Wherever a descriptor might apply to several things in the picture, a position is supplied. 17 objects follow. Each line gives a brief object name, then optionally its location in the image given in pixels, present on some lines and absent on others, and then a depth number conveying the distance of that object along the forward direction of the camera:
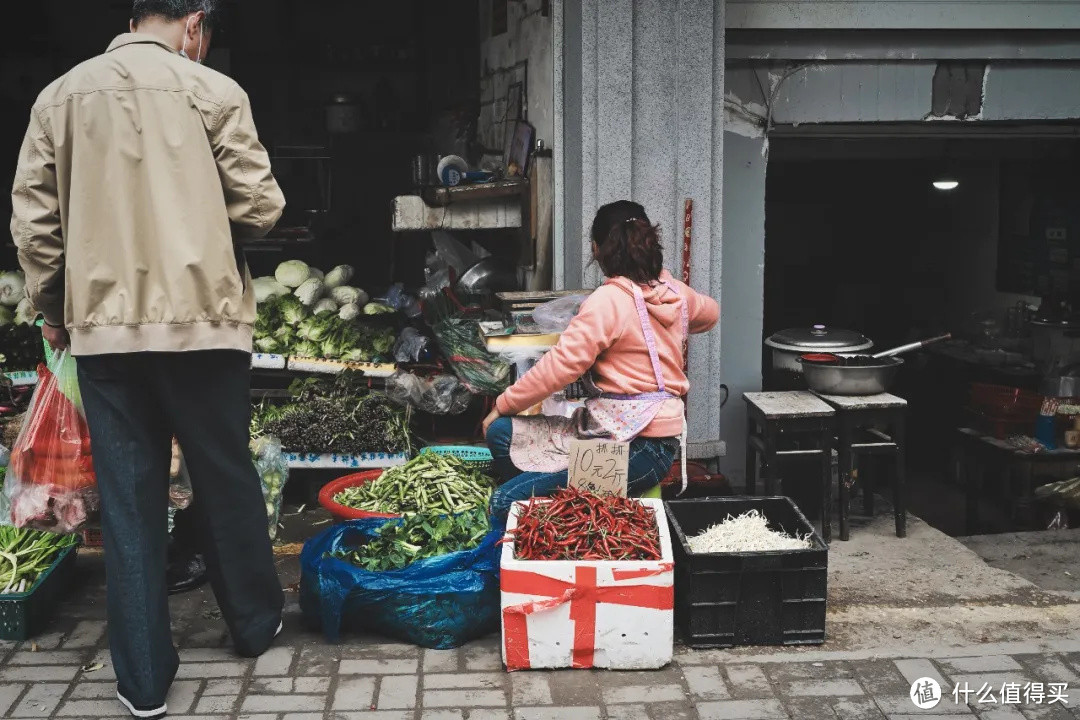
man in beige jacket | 3.68
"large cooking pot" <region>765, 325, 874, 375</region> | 6.68
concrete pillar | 5.87
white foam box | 4.20
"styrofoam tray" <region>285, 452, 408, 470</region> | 6.36
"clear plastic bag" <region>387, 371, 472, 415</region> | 6.75
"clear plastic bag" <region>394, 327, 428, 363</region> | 7.39
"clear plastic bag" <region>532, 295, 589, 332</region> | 5.53
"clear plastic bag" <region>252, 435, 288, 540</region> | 5.85
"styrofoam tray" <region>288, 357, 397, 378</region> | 7.04
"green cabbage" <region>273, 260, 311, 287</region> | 8.00
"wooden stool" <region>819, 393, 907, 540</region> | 6.06
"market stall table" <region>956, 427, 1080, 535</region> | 7.82
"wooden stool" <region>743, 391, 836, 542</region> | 5.97
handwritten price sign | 4.79
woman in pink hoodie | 4.81
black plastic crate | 4.46
